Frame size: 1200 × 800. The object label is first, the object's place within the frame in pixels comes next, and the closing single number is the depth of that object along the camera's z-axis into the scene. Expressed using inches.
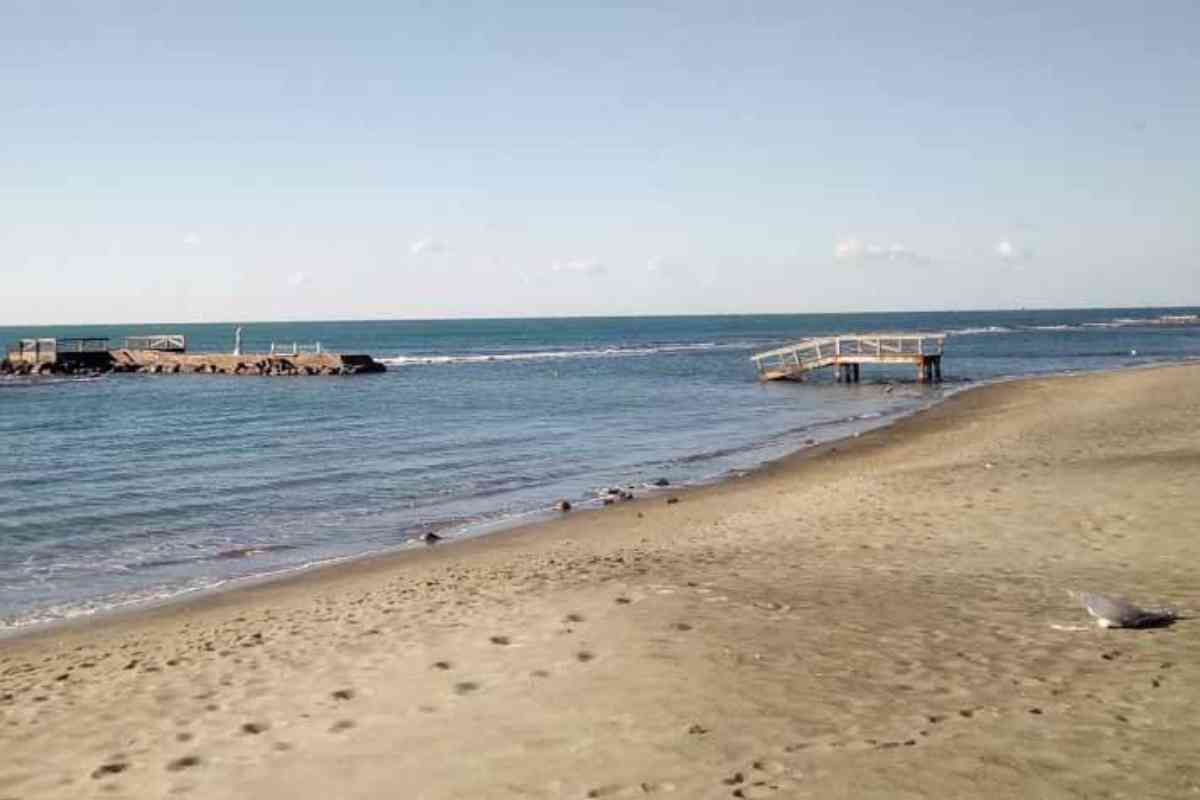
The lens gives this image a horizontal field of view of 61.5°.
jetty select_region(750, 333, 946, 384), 1867.6
